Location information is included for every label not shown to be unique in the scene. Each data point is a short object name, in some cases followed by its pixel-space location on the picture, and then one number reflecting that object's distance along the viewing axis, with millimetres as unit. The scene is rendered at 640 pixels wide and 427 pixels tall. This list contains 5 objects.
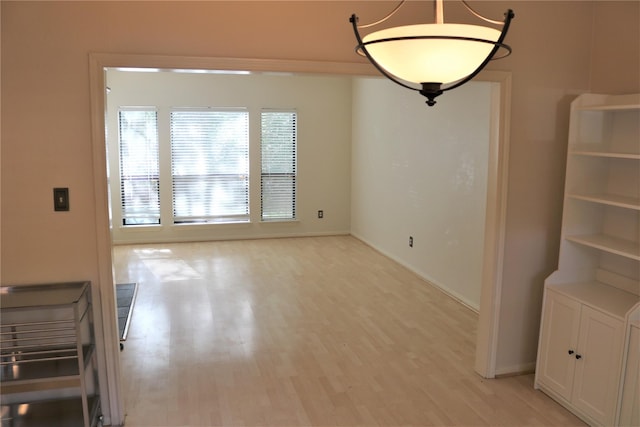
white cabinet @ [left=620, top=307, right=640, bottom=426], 2590
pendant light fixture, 1376
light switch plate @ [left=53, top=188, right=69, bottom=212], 2675
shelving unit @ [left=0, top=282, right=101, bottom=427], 2529
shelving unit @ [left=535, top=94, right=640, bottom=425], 2844
